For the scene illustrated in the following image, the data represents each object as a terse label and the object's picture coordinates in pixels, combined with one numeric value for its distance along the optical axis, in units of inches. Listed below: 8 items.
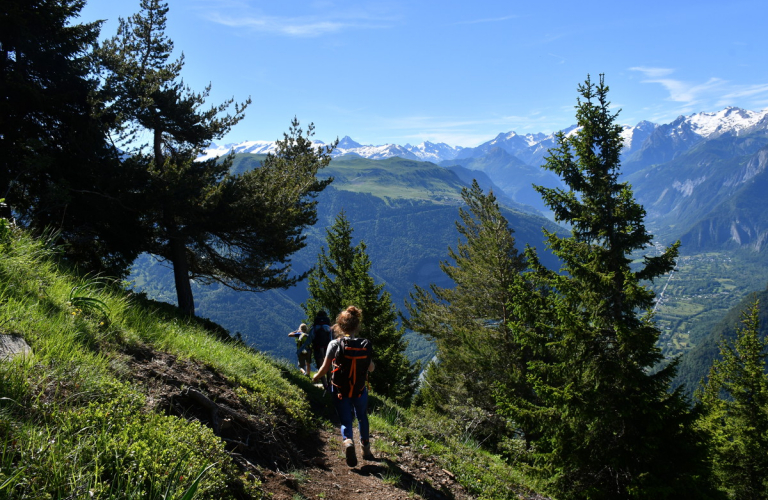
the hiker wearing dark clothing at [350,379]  203.5
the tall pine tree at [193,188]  476.4
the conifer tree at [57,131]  418.1
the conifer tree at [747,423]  681.6
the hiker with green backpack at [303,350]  433.7
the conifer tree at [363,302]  831.1
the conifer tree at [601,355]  334.6
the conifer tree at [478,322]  621.0
